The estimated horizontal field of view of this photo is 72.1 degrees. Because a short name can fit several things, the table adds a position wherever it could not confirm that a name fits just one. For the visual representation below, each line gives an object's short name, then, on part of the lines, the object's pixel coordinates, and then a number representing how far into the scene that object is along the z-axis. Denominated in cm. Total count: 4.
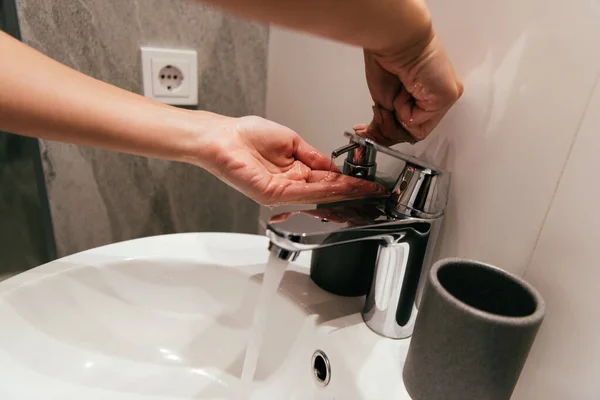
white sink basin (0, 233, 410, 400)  44
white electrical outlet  70
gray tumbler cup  29
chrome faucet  35
